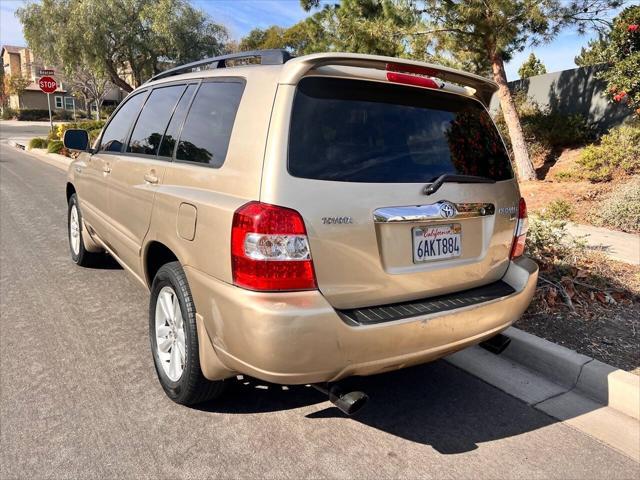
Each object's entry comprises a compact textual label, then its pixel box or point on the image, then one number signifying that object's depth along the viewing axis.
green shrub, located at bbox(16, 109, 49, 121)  57.75
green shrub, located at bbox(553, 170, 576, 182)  9.73
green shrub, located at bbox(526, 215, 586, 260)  5.20
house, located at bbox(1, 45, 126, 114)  62.09
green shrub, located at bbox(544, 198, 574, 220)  7.65
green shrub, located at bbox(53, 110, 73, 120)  56.16
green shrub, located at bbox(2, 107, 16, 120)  58.94
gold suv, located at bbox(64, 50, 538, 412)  2.26
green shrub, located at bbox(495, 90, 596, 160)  12.02
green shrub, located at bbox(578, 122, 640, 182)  9.07
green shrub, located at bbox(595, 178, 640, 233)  7.20
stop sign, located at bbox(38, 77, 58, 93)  21.48
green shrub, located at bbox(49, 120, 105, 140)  23.20
